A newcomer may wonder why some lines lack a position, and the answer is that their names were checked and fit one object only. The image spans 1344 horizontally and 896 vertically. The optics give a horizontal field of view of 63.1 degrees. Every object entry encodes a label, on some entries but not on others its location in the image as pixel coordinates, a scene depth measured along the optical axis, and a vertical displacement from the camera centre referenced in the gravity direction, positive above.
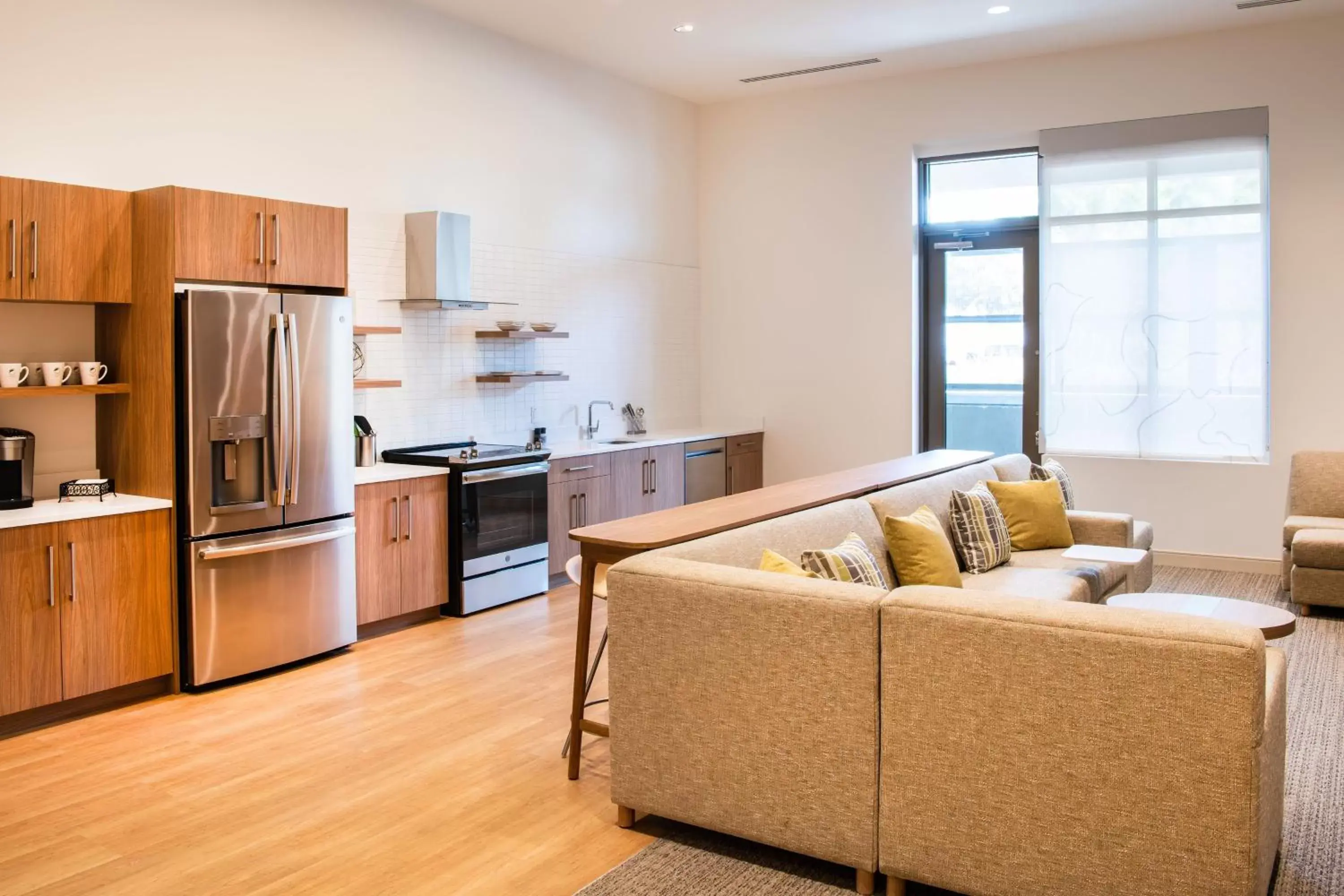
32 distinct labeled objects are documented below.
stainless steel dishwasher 7.99 -0.47
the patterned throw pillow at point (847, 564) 3.47 -0.51
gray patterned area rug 2.93 -1.28
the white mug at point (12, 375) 4.32 +0.14
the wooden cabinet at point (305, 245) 5.08 +0.78
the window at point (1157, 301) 7.07 +0.70
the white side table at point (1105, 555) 4.64 -0.65
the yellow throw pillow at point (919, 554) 4.25 -0.58
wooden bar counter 3.54 -0.41
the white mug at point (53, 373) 4.47 +0.15
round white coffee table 3.61 -0.72
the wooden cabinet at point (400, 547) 5.54 -0.73
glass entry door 7.99 +0.48
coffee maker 4.37 -0.24
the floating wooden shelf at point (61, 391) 4.32 +0.08
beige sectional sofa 2.39 -0.79
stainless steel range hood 6.24 +0.85
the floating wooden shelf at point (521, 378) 6.82 +0.19
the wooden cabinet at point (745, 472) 8.58 -0.52
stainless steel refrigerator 4.68 -0.32
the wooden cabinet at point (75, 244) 4.34 +0.68
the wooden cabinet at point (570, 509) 6.74 -0.65
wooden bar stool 3.76 -0.63
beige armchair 5.79 -0.69
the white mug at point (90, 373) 4.65 +0.15
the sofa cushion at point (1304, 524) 6.17 -0.68
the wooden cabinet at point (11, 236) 4.24 +0.67
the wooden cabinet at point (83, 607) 4.13 -0.79
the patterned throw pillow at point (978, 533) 5.09 -0.60
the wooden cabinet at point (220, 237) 4.68 +0.76
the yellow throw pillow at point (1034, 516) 5.57 -0.56
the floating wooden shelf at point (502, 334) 6.81 +0.46
